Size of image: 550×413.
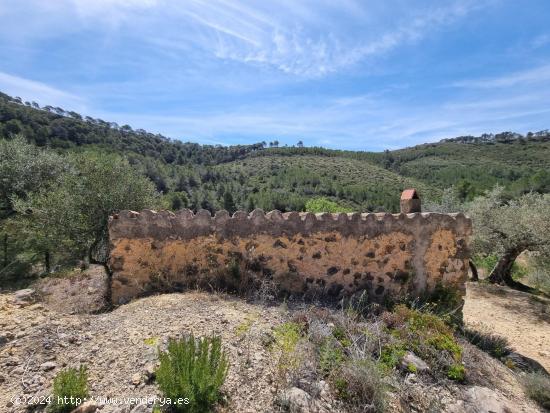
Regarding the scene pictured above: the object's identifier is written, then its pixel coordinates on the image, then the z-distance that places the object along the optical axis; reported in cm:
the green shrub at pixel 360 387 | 390
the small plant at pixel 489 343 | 651
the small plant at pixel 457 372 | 486
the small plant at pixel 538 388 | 511
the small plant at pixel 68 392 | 339
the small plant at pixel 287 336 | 464
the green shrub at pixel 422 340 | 495
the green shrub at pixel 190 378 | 325
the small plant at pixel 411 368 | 475
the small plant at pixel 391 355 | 474
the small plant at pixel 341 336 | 491
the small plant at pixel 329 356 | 435
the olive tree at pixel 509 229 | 1234
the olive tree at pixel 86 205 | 942
